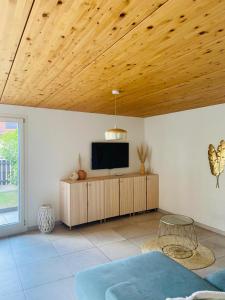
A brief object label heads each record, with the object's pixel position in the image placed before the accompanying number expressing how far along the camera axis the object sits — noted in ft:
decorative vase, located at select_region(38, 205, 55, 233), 13.29
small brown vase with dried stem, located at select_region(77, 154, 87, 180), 14.94
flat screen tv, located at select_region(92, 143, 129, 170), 16.14
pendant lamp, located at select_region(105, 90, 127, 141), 10.05
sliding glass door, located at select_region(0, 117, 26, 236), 13.32
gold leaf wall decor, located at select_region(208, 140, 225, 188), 12.95
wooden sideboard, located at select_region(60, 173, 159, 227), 13.92
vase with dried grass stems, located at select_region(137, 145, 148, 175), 17.95
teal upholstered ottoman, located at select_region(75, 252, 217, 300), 5.09
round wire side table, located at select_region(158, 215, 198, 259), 10.98
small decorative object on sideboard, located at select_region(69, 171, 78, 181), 14.64
